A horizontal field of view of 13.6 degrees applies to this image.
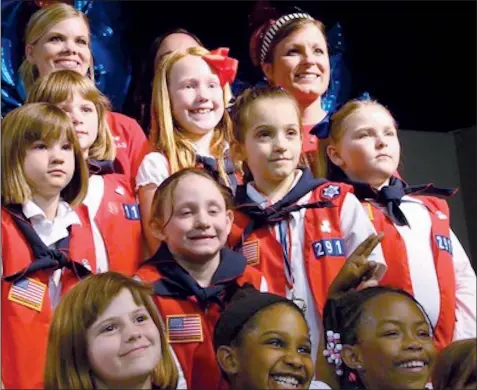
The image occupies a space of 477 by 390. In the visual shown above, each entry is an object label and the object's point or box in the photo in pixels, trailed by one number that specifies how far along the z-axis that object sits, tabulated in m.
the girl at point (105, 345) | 3.64
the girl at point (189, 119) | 4.03
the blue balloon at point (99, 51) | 4.35
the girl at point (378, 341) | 3.81
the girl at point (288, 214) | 3.89
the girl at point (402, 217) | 3.98
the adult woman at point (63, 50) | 4.16
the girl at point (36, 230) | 3.71
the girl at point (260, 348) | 3.72
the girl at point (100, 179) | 3.89
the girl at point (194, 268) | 3.76
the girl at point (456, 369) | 3.85
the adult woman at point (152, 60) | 4.36
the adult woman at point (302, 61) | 4.35
